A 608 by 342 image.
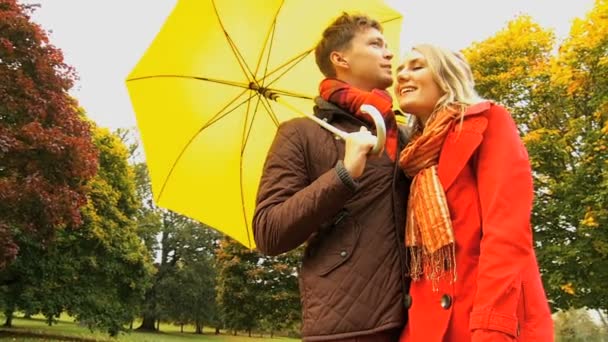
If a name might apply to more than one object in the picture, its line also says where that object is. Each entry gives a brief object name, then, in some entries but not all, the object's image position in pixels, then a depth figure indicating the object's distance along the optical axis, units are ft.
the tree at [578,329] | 83.35
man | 7.66
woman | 6.54
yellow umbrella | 11.72
